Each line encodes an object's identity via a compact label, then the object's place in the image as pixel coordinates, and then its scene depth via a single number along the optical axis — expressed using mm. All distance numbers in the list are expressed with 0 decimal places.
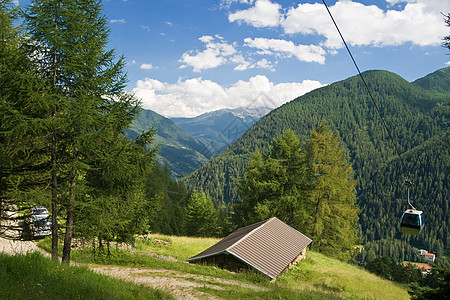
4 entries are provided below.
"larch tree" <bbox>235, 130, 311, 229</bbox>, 28516
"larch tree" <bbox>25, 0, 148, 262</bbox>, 8734
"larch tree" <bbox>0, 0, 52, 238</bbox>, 7957
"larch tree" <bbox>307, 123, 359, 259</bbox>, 27625
